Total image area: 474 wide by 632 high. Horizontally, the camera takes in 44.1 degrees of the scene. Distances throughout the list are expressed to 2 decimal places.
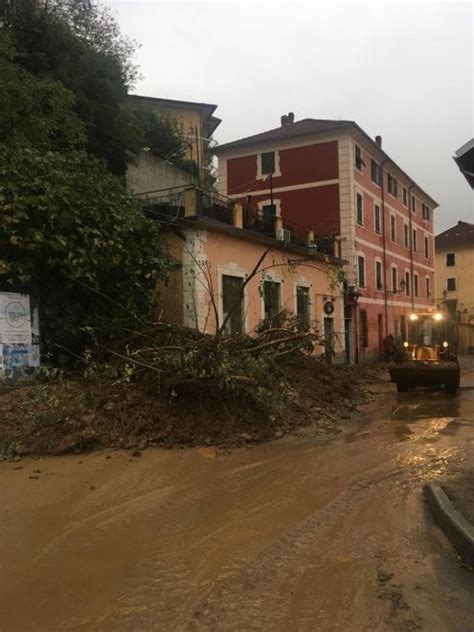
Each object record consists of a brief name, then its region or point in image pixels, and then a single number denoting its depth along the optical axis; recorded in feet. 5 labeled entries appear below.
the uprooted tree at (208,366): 33.42
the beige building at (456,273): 187.11
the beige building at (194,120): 127.44
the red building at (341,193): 95.66
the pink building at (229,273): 56.65
